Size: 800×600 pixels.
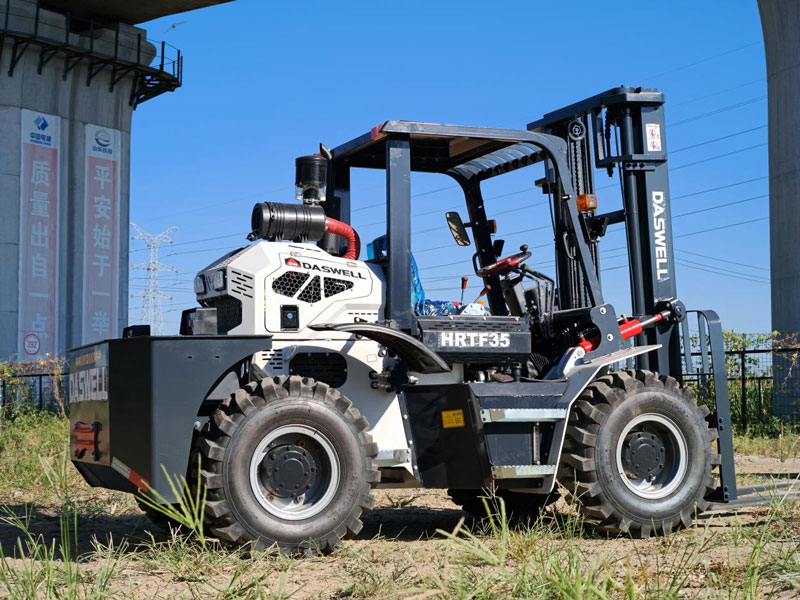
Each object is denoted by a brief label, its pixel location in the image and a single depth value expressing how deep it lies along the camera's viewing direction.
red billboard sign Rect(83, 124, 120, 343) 34.16
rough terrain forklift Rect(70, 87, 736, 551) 6.18
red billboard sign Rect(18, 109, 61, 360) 32.00
